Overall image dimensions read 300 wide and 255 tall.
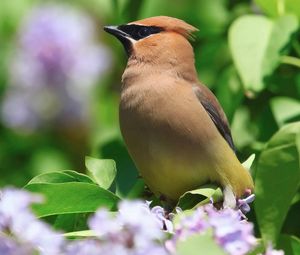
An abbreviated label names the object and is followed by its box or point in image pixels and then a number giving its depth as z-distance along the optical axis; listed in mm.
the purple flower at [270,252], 4373
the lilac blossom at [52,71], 10344
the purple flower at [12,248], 3621
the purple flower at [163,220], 4562
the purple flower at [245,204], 6395
